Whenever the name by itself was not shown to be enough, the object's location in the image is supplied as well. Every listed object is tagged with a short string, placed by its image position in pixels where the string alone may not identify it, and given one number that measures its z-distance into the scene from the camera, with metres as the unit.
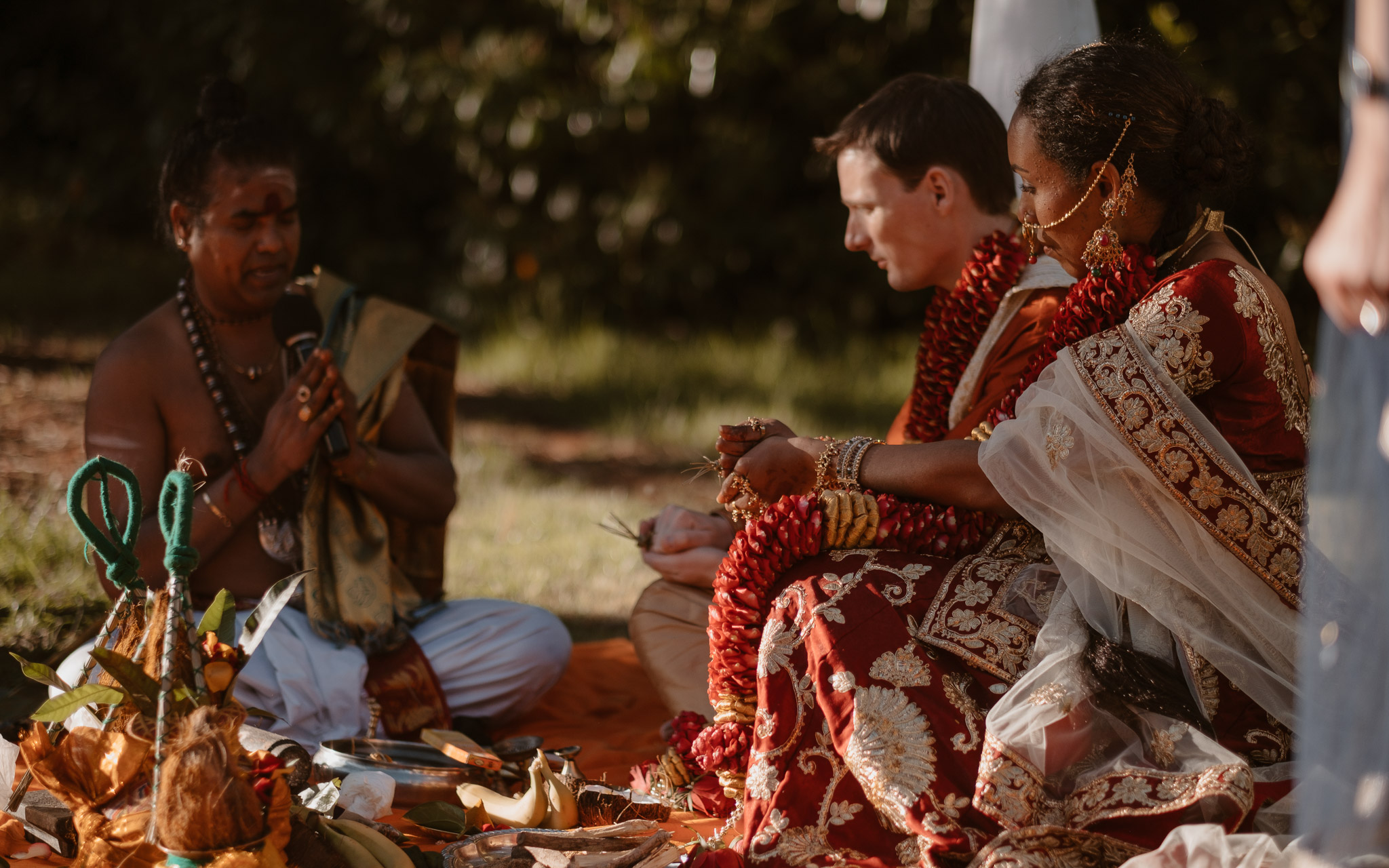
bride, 2.38
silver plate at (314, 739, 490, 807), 3.11
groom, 3.34
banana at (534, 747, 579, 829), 2.87
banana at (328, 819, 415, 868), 2.45
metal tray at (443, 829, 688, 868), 2.60
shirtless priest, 3.34
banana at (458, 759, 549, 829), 2.86
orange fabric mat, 3.59
